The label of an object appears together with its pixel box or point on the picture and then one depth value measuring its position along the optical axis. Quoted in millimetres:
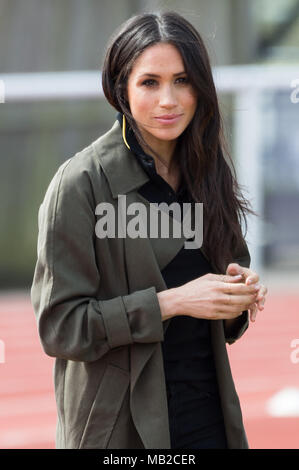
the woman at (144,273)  4512
